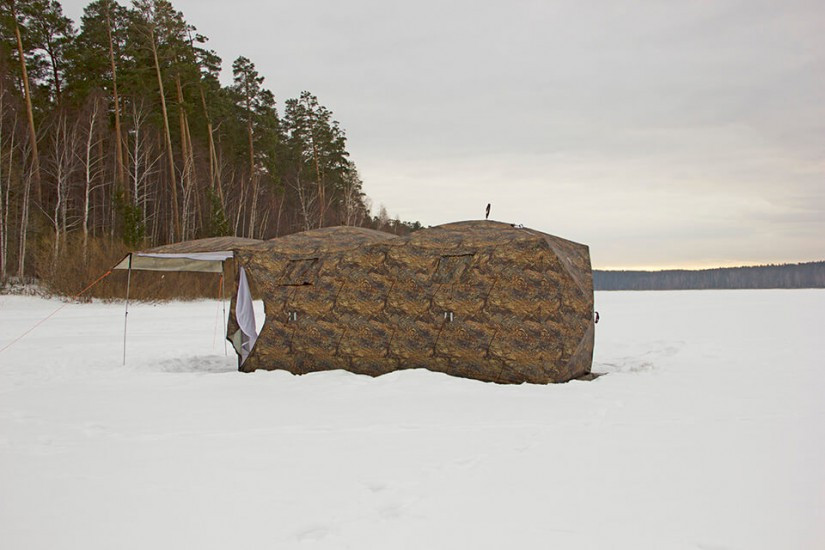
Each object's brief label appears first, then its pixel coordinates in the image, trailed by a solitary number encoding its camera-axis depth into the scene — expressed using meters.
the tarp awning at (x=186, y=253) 10.05
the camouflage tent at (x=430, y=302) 8.59
